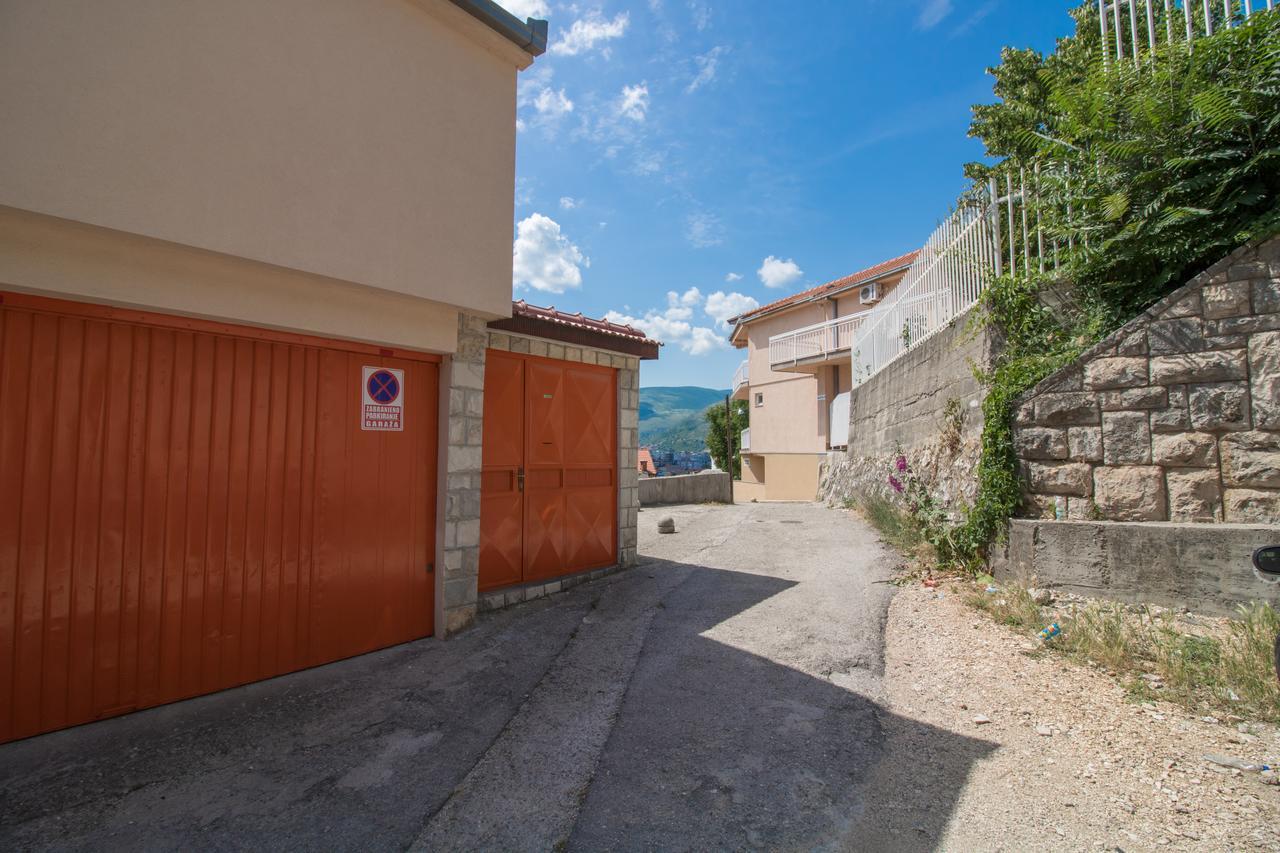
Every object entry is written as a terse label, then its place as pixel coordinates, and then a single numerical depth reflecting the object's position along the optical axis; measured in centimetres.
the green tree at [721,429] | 3544
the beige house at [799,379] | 1933
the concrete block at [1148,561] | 411
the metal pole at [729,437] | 1947
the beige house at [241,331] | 314
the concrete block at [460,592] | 497
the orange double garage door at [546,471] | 571
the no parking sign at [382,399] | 465
